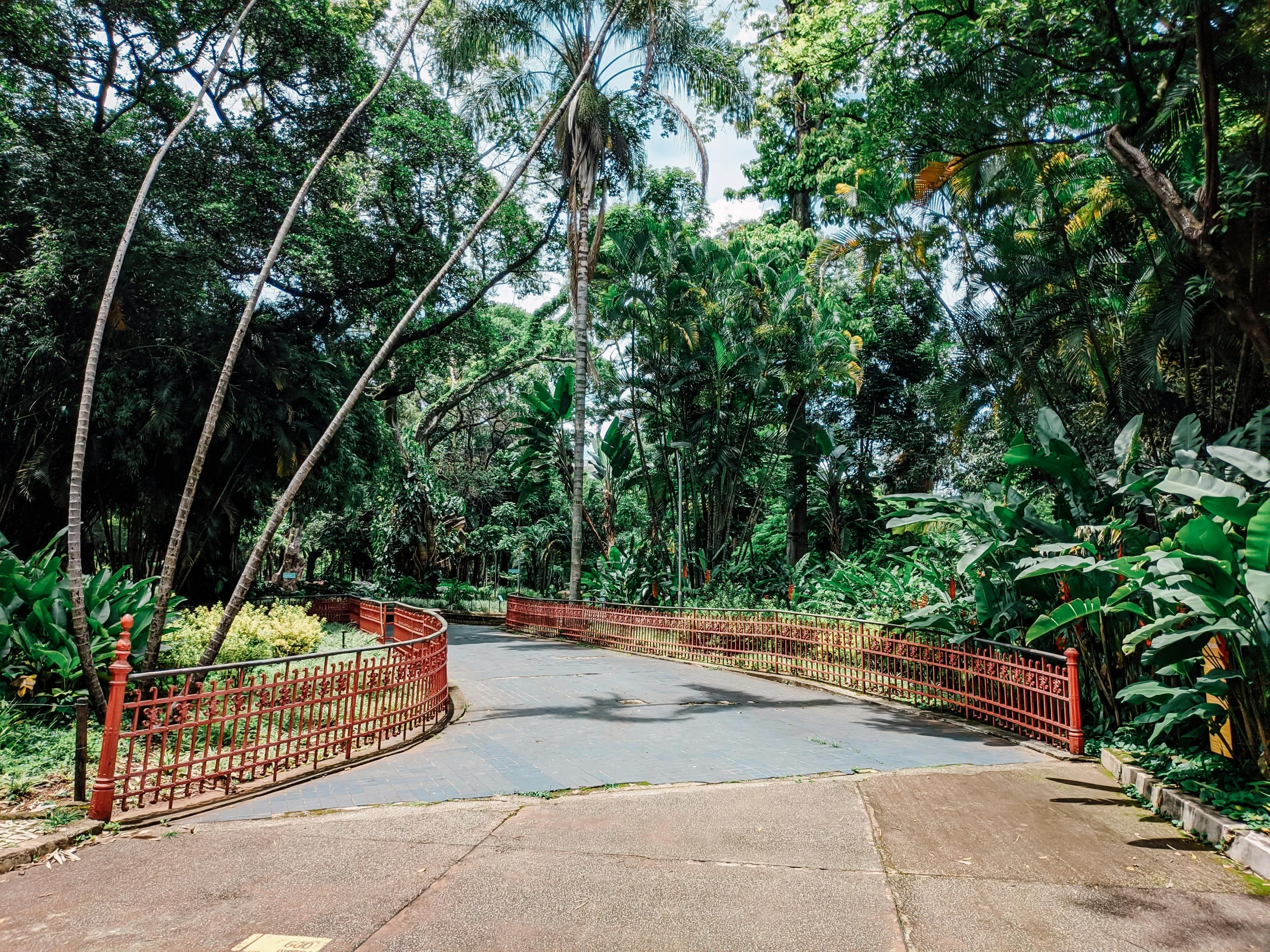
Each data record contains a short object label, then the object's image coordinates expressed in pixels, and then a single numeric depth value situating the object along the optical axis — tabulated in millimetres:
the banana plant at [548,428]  23125
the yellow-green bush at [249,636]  9945
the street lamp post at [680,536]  18172
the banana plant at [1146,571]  5379
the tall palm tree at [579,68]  16219
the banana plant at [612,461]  22281
